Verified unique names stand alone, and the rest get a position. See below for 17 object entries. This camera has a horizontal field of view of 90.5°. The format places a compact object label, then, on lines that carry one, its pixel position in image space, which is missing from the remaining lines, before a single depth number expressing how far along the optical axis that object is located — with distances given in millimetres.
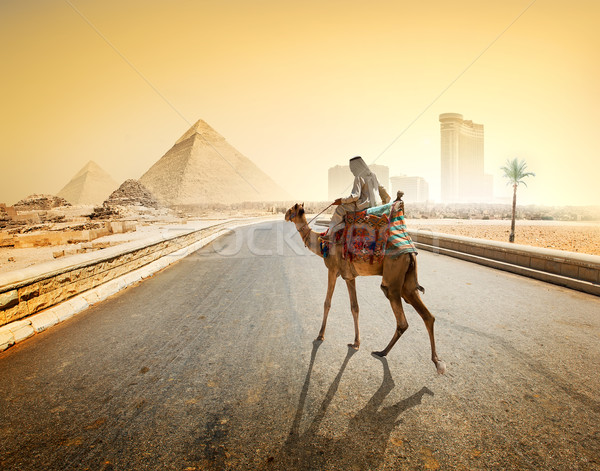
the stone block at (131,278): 7735
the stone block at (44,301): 4898
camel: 3645
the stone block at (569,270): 6672
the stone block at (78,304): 5664
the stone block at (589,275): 6242
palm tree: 30844
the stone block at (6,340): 4203
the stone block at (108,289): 6559
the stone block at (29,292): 4660
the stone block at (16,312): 4453
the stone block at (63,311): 5258
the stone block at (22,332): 4434
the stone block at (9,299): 4311
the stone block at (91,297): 6125
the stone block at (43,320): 4802
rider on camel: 4355
